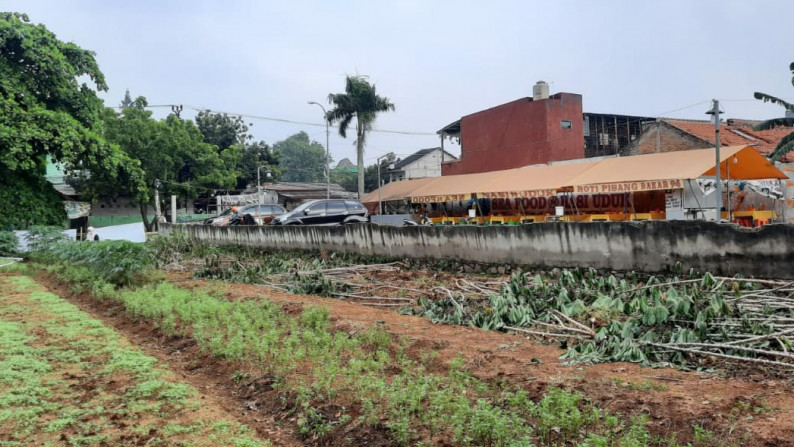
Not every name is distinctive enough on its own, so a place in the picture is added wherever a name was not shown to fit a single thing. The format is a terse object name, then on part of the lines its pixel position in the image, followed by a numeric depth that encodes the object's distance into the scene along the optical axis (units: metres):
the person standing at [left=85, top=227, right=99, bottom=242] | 24.46
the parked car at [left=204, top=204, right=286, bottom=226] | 27.80
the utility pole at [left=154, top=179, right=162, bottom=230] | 32.25
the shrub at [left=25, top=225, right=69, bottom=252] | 19.05
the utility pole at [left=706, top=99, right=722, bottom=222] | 14.95
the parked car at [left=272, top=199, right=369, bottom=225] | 21.94
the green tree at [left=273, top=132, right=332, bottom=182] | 77.12
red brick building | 29.95
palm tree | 36.12
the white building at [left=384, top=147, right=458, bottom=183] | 51.81
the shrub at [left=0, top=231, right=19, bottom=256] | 19.42
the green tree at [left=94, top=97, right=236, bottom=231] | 32.22
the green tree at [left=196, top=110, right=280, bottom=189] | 42.50
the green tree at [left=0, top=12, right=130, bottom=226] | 18.41
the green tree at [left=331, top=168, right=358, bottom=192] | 63.14
